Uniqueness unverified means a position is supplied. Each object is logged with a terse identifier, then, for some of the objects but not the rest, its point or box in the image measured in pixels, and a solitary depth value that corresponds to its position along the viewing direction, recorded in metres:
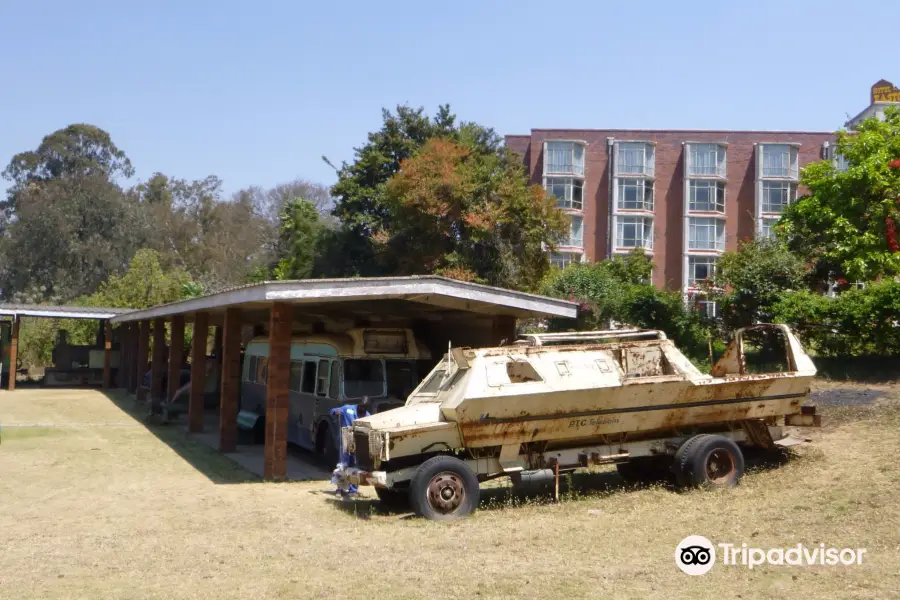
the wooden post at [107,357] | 33.38
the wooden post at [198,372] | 20.14
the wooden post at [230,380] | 16.94
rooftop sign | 60.25
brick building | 58.12
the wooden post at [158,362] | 26.12
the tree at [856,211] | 28.03
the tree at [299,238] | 42.50
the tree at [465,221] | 29.64
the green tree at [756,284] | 24.06
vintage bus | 15.02
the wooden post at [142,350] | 29.15
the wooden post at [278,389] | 13.87
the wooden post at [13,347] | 30.66
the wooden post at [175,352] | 23.89
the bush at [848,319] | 19.58
